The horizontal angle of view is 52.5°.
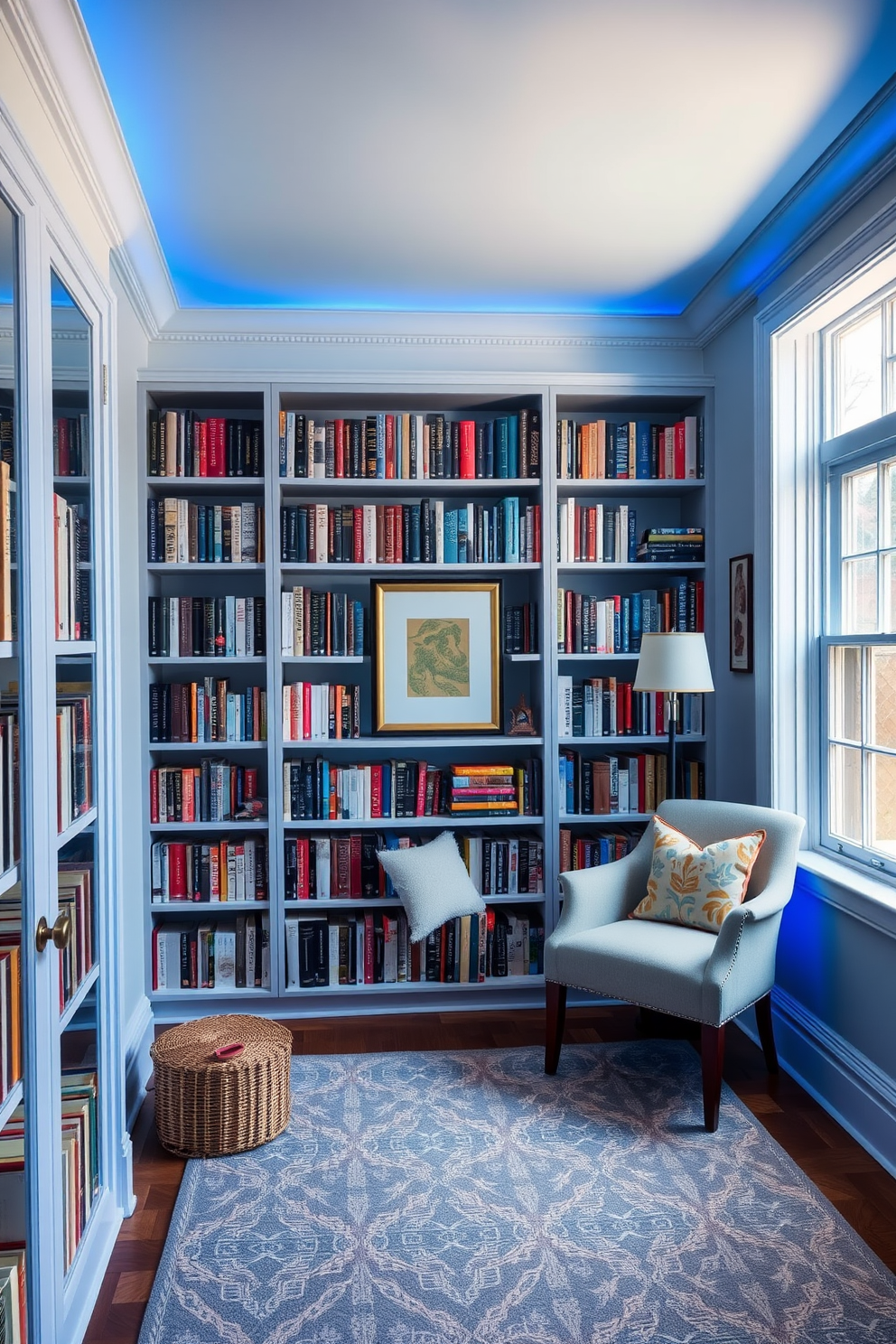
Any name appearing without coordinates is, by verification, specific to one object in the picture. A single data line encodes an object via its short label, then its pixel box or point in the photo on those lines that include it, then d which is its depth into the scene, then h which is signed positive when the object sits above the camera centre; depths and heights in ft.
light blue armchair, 8.71 -2.89
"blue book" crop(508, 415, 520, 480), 11.99 +2.89
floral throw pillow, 9.70 -2.33
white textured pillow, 11.16 -2.70
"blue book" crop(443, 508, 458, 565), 11.96 +1.68
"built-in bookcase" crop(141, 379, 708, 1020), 11.54 +0.09
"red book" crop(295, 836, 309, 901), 11.76 -2.57
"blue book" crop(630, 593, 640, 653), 12.27 +0.58
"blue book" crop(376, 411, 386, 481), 11.80 +2.90
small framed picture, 11.14 +0.68
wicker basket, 8.51 -4.06
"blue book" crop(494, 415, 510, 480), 11.98 +2.94
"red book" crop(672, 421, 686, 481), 12.27 +2.89
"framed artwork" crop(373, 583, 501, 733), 11.98 +0.15
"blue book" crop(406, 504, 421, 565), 11.87 +1.69
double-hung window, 9.27 +0.84
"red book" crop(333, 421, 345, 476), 11.79 +2.91
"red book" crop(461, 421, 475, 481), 11.92 +2.87
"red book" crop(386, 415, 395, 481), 11.82 +2.89
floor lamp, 10.42 +0.02
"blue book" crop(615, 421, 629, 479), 12.19 +2.91
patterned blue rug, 6.38 -4.54
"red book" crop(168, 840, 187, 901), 11.56 -2.56
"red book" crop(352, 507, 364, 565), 11.79 +1.73
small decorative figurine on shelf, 12.20 -0.72
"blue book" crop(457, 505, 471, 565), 11.96 +1.65
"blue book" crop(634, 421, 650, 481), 12.23 +2.92
